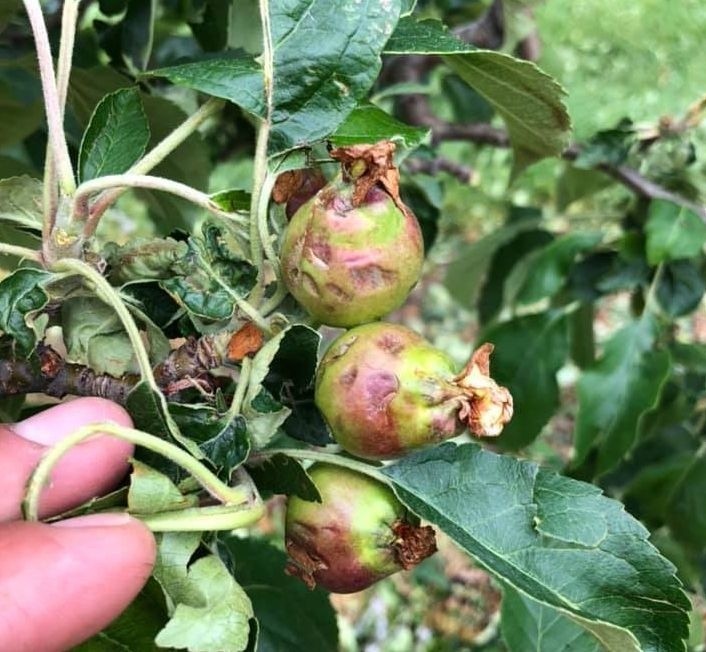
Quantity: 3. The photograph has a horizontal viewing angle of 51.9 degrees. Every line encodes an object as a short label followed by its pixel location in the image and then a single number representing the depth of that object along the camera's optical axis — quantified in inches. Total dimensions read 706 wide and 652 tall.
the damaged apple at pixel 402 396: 4.2
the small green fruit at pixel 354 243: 4.3
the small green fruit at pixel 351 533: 4.5
